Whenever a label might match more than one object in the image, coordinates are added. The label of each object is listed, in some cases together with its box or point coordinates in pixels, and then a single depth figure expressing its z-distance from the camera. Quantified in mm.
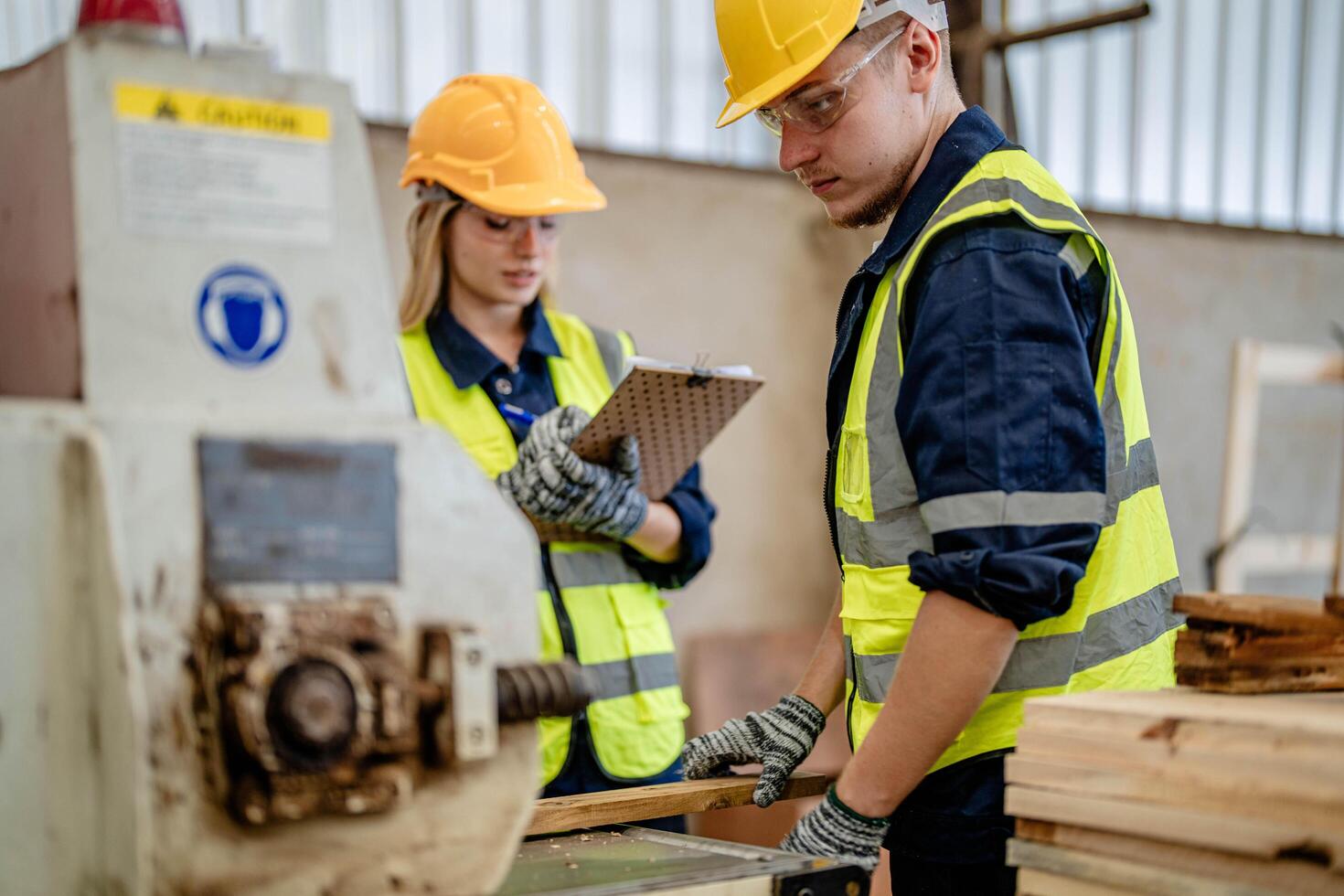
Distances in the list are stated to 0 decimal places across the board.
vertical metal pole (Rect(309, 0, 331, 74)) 3188
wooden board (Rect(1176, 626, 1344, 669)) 1153
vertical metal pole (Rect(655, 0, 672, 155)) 3740
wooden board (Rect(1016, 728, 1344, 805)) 912
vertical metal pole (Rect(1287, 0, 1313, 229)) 4871
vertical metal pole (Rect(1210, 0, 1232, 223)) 4688
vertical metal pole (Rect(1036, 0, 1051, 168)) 4359
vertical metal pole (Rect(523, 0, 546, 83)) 3504
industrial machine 856
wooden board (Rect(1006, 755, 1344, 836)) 916
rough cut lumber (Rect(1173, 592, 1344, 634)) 1129
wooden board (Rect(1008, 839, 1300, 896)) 954
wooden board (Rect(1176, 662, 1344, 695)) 1155
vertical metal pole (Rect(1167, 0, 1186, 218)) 4590
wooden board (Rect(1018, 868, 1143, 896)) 1036
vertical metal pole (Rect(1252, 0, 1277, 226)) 4785
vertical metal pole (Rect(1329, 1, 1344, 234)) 4961
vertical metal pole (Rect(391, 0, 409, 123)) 3305
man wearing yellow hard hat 1210
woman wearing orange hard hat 1971
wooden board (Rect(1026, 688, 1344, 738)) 961
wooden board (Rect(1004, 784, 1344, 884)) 906
